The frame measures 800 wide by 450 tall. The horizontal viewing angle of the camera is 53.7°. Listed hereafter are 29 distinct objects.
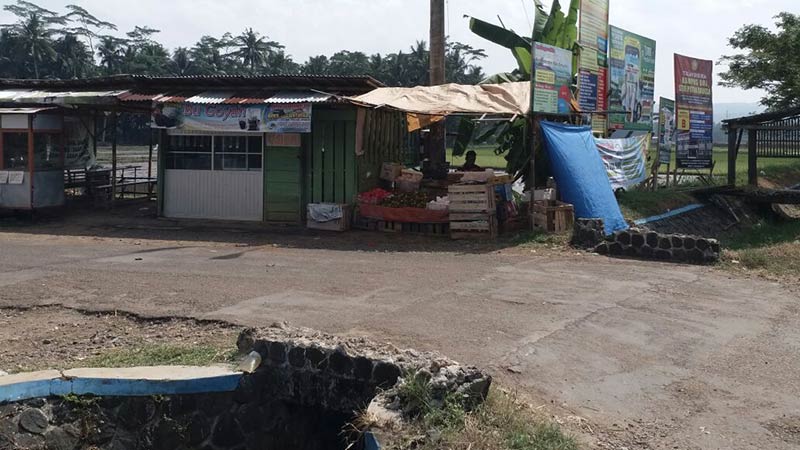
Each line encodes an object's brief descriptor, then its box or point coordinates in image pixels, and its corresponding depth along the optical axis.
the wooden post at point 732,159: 18.61
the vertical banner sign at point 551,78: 14.52
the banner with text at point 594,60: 18.95
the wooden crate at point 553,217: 14.09
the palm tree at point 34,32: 65.02
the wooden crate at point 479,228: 14.13
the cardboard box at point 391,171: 16.77
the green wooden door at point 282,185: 16.55
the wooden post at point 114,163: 18.86
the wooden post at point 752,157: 18.17
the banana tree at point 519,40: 18.61
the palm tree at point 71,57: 68.25
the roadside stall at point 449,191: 14.14
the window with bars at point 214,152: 16.89
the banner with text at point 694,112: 20.62
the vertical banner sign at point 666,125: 20.50
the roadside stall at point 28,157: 17.36
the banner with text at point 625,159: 18.64
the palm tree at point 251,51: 86.94
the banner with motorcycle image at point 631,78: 20.64
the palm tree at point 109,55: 76.89
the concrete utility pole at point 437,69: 16.64
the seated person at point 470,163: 16.34
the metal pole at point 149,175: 20.98
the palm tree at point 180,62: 75.22
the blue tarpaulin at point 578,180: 14.49
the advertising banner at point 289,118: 15.55
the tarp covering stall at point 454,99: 14.19
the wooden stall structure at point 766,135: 17.55
